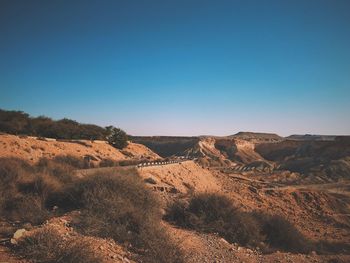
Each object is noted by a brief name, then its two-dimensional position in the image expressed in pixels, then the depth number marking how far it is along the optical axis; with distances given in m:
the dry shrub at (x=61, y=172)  15.71
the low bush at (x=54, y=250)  7.24
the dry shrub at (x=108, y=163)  32.06
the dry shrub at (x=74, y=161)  28.81
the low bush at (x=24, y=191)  10.55
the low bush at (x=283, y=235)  15.52
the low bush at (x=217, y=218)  13.89
